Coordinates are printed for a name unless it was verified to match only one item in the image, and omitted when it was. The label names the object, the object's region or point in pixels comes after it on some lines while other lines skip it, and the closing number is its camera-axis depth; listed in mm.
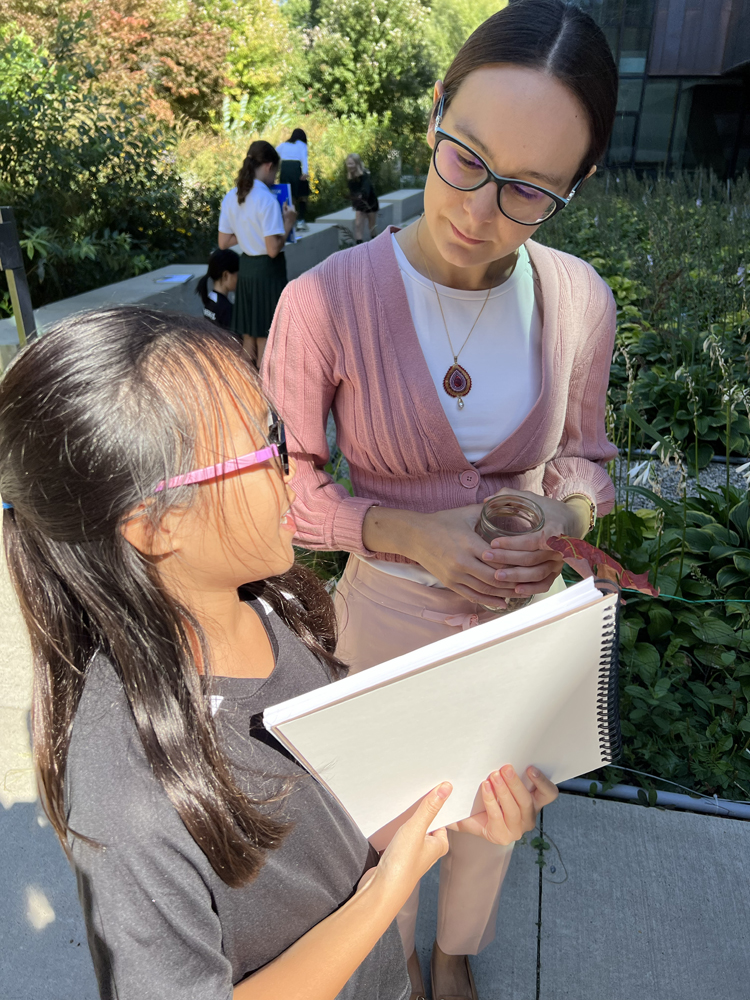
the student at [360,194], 12227
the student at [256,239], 6453
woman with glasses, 1288
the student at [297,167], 12078
